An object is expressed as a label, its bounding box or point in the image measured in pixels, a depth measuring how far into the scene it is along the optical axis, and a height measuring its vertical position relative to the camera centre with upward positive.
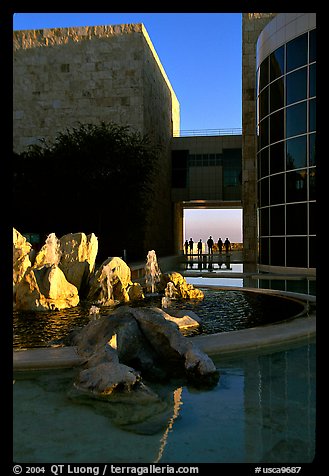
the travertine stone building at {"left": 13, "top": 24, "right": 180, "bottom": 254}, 32.06 +11.80
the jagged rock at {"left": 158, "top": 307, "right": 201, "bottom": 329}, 8.14 -1.44
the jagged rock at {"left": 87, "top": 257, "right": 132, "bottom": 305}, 12.76 -1.24
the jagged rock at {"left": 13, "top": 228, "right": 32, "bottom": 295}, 11.88 -0.46
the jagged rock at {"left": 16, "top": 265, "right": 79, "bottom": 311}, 11.14 -1.28
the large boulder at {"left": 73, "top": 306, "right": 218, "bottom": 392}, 5.38 -1.35
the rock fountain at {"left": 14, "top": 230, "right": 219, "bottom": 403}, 4.63 -1.41
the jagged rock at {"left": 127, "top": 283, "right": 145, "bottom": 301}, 13.05 -1.50
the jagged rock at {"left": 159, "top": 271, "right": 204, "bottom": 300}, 12.98 -1.43
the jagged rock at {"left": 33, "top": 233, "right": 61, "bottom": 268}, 13.45 -0.40
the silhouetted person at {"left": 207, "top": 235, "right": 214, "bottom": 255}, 44.76 -0.34
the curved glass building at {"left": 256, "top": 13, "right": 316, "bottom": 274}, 21.97 +5.05
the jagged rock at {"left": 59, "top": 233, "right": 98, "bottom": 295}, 13.54 -0.53
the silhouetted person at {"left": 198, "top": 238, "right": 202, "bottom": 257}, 44.25 -0.44
